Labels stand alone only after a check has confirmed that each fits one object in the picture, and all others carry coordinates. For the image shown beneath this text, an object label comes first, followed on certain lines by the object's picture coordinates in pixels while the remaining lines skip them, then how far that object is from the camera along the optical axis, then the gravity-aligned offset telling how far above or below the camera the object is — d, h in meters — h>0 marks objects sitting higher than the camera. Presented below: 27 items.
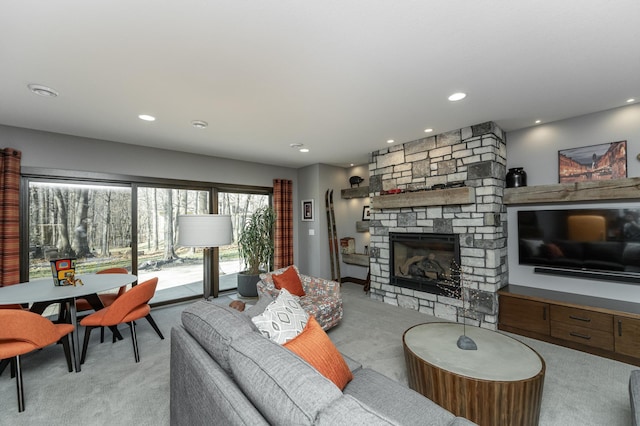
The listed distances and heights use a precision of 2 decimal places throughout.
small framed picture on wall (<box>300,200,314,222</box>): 5.43 +0.14
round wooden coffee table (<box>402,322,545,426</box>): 1.53 -0.96
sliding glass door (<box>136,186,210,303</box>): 4.16 -0.36
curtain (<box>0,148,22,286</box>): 3.05 +0.09
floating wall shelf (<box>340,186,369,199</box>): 5.21 +0.47
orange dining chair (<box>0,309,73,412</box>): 1.92 -0.82
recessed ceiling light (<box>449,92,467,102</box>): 2.50 +1.09
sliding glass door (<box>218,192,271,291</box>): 4.96 -0.04
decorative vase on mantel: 3.40 +0.44
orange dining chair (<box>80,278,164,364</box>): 2.51 -0.86
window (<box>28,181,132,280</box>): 3.40 -0.04
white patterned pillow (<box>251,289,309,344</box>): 1.48 -0.60
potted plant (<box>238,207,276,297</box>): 4.67 -0.52
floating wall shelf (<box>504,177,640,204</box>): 2.67 +0.21
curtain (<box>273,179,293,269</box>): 5.37 -0.12
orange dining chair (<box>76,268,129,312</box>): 3.08 -0.92
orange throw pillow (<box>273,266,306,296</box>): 3.33 -0.79
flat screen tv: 2.72 -0.34
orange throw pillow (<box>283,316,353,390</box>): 1.31 -0.67
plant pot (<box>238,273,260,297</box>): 4.65 -1.12
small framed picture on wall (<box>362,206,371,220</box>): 5.47 +0.06
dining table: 2.32 -0.62
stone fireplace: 3.28 -0.05
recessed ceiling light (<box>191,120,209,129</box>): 3.11 +1.10
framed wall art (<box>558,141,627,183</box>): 2.85 +0.53
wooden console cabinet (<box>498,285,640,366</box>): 2.49 -1.10
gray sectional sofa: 0.81 -0.60
